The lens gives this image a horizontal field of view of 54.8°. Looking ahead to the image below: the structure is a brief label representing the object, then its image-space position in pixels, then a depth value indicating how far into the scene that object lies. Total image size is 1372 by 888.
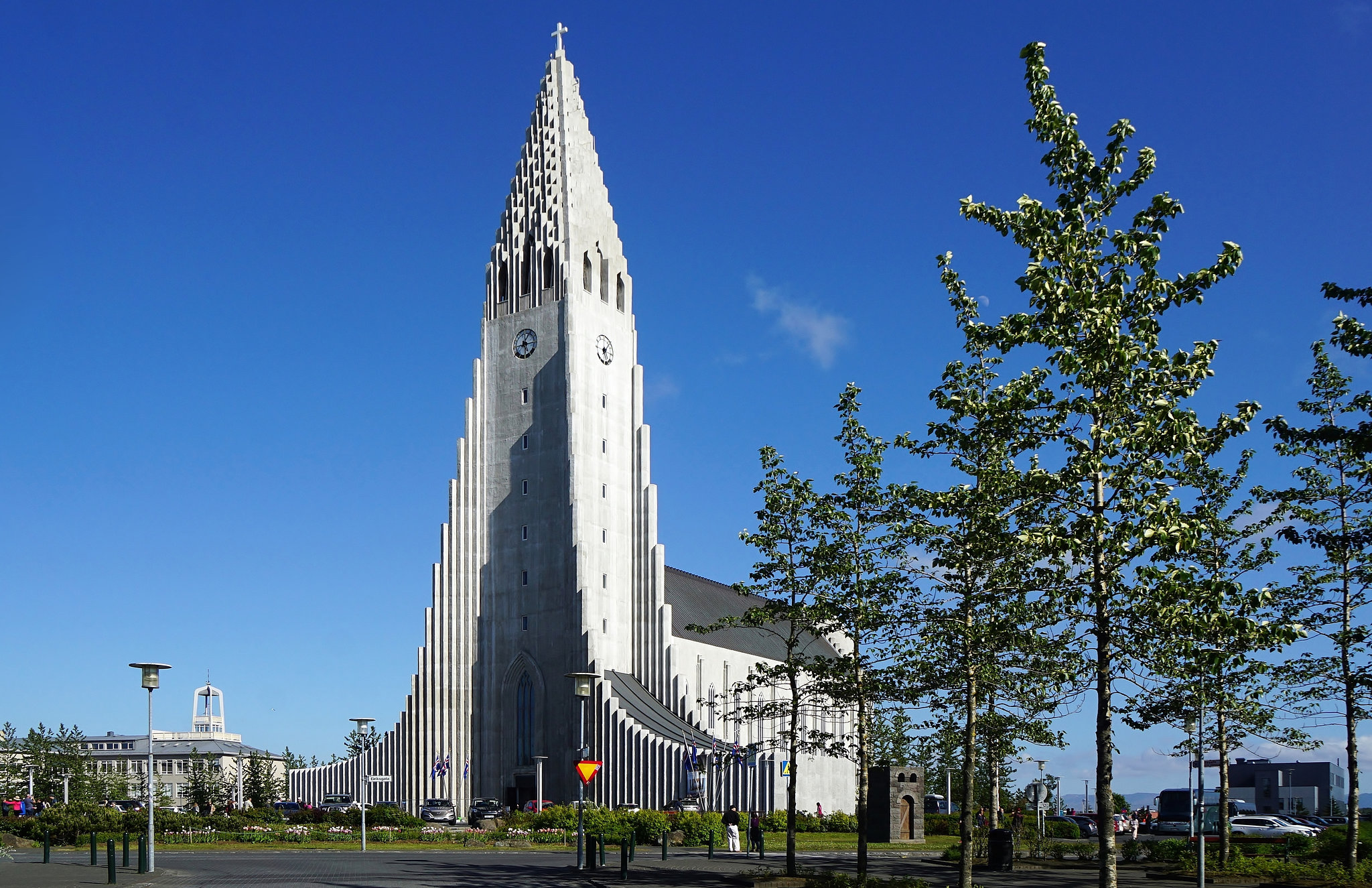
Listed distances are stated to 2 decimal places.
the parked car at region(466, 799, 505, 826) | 68.09
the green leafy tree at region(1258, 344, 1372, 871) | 29.92
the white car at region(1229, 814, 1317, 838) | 61.78
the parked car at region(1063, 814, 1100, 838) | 70.56
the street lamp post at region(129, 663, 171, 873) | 35.78
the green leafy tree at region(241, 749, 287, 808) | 87.19
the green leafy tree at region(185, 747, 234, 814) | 82.62
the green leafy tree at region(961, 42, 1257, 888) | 19.44
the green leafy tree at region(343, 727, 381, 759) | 92.50
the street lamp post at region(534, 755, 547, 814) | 74.19
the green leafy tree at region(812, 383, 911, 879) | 33.28
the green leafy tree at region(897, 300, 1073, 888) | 21.28
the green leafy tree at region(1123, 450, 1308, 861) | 18.08
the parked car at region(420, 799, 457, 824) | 73.12
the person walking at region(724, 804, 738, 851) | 49.03
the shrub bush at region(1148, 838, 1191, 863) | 40.66
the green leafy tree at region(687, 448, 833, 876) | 36.81
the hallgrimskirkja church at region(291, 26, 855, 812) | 84.31
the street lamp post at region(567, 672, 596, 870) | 33.97
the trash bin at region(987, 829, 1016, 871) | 39.78
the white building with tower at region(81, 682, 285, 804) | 142.25
